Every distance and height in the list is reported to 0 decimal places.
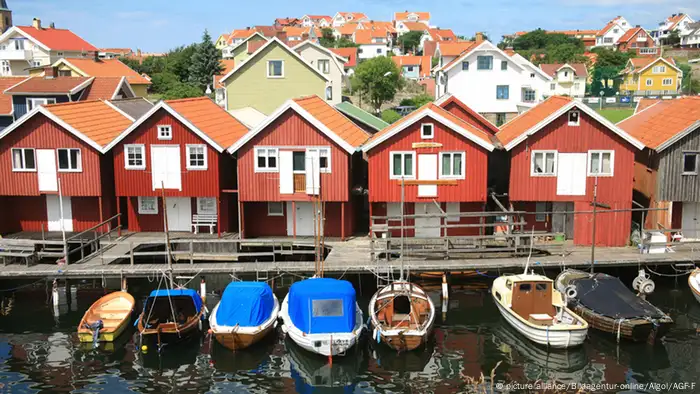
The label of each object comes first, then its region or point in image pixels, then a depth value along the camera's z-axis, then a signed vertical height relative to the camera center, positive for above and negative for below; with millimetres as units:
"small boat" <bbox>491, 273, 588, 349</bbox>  26875 -6663
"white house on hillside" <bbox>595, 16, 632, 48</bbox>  172750 +28887
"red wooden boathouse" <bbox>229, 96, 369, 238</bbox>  34594 -622
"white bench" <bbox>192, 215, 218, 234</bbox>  37031 -3869
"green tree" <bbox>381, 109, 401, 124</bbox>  78812 +3836
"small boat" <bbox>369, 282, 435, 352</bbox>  26188 -6723
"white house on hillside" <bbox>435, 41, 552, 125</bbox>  73812 +7153
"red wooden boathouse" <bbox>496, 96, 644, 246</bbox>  34062 -982
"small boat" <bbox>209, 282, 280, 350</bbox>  26359 -6595
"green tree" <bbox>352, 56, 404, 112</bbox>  85188 +8459
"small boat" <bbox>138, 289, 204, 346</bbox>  27156 -6826
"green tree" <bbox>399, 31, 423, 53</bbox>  169625 +26329
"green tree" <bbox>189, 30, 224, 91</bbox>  90375 +11010
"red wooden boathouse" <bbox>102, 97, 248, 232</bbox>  35625 -848
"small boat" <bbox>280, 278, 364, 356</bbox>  25531 -6443
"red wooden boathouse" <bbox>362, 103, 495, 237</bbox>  34406 -684
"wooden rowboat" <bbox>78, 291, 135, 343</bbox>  27641 -6968
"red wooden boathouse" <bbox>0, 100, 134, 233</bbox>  36188 -403
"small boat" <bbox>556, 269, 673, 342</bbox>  26672 -6540
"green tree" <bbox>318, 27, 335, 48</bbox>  154125 +25874
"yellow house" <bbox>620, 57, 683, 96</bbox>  108188 +10863
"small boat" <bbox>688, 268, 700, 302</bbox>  30844 -6173
